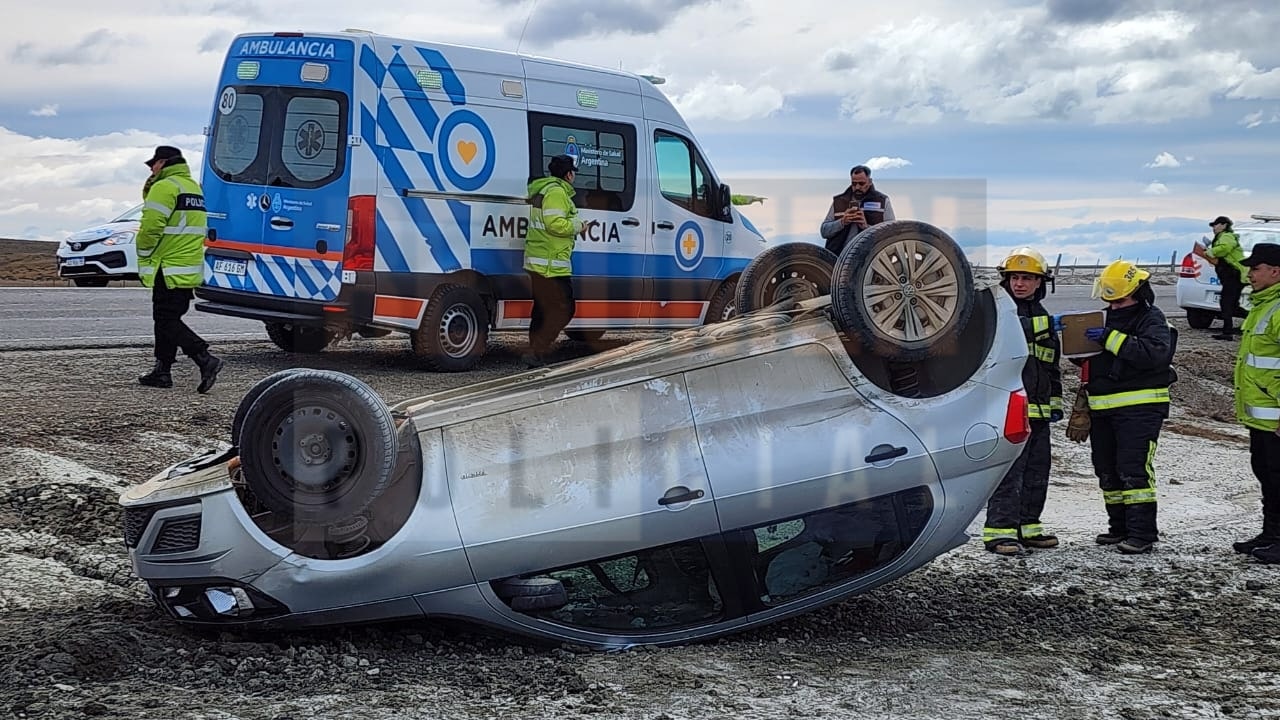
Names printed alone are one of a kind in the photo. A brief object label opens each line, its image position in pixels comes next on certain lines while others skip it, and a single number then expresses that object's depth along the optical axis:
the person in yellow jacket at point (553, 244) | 10.77
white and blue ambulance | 10.21
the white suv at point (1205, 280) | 17.19
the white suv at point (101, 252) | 18.39
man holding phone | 10.44
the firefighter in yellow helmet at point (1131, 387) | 6.92
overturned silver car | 4.39
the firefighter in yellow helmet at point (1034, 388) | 7.03
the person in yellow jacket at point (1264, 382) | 6.84
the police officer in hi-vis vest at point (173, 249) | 9.07
